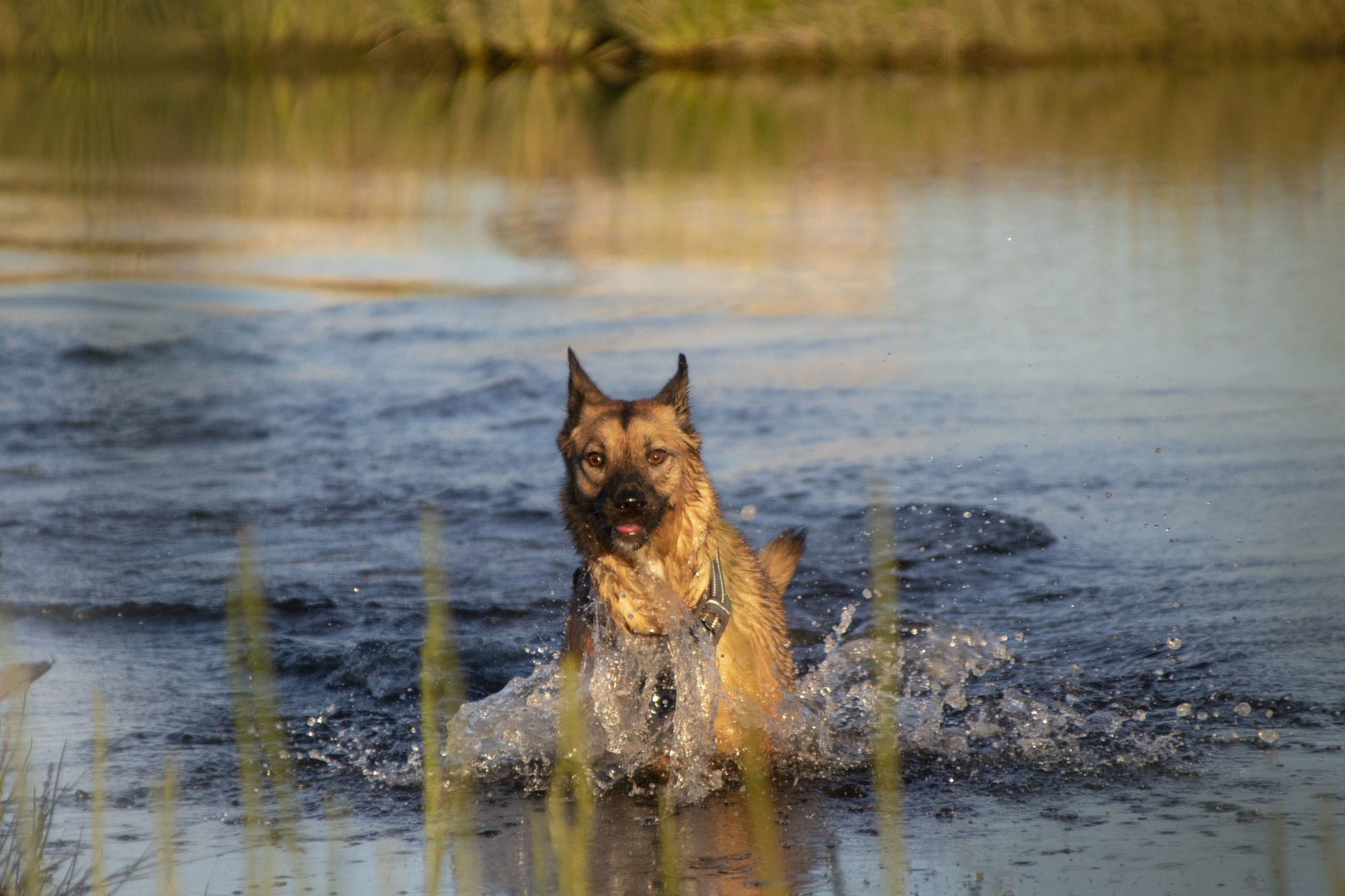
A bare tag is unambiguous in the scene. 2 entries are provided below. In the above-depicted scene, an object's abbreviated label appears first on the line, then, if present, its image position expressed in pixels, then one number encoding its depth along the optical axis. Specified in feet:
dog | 33.40
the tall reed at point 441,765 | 16.85
